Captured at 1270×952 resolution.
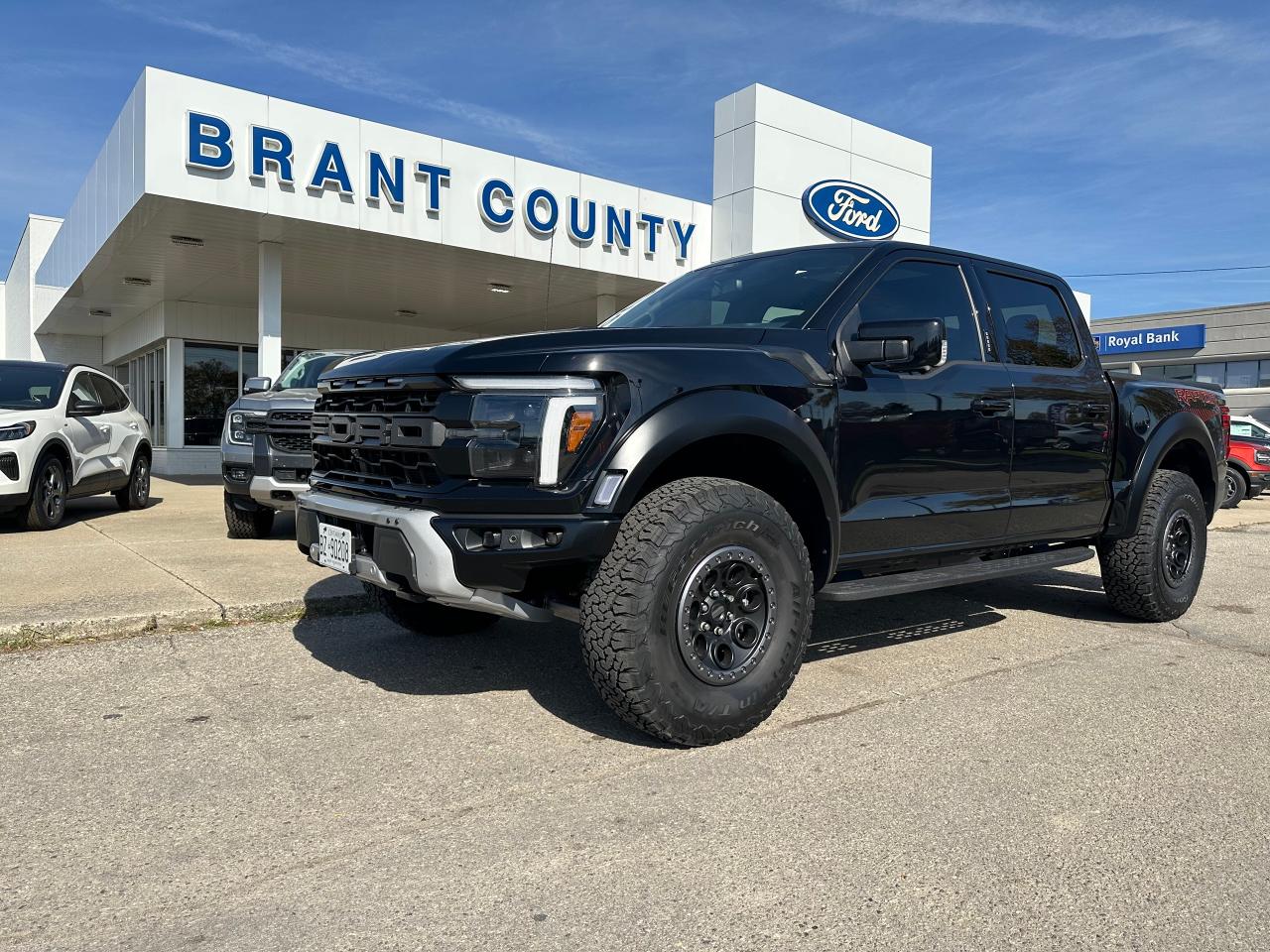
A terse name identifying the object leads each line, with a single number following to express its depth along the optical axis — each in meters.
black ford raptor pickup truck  3.25
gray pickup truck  7.17
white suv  8.47
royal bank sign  45.41
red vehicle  15.84
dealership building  11.42
